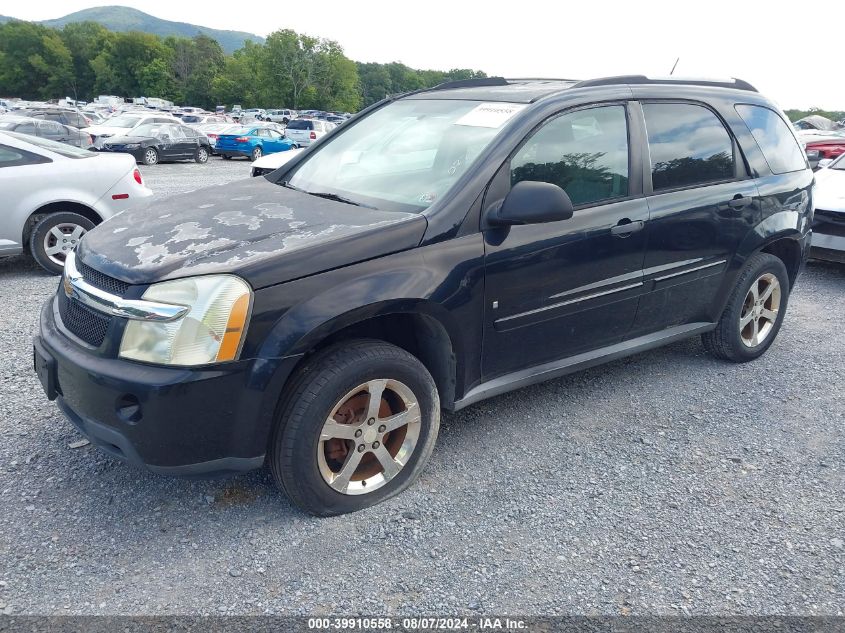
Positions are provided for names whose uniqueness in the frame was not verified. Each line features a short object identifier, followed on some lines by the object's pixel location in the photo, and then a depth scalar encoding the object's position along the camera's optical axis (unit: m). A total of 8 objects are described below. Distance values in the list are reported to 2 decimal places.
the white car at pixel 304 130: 28.53
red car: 15.80
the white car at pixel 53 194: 6.12
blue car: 24.09
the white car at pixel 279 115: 54.32
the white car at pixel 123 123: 20.83
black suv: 2.48
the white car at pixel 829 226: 6.77
